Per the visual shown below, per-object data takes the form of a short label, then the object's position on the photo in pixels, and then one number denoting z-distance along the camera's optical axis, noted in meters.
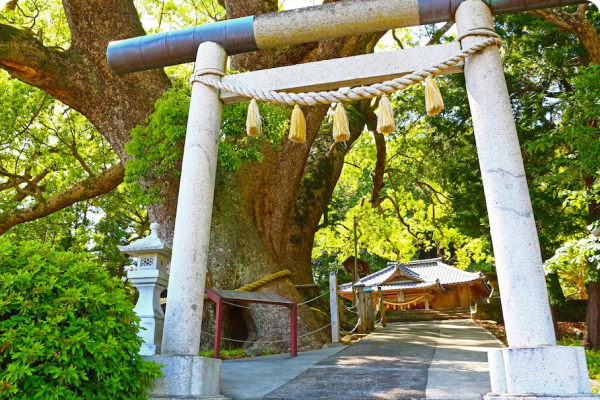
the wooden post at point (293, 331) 5.25
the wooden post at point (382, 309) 11.82
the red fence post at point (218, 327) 4.49
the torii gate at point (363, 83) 2.75
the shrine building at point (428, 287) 19.17
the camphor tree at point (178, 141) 6.18
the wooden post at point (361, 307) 8.76
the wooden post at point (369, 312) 9.57
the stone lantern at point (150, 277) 3.65
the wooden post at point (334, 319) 6.79
